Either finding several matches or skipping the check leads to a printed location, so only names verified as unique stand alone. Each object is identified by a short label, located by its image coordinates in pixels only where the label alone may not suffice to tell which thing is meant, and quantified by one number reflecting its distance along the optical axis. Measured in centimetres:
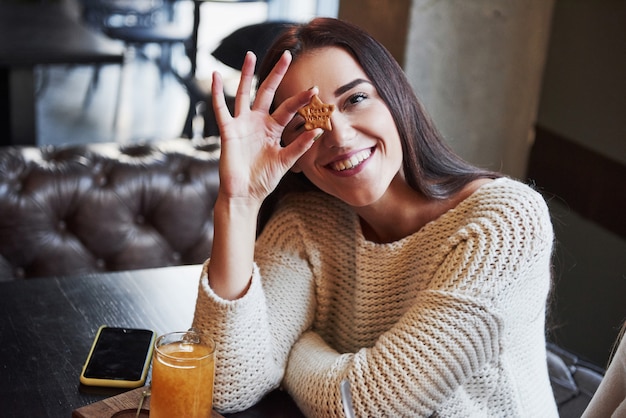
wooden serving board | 128
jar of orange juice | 122
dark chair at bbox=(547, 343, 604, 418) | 182
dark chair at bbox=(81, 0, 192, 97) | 531
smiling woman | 134
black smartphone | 142
